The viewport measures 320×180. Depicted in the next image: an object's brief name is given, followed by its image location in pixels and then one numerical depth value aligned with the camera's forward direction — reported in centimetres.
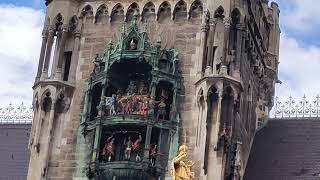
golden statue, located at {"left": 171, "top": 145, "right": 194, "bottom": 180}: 2462
